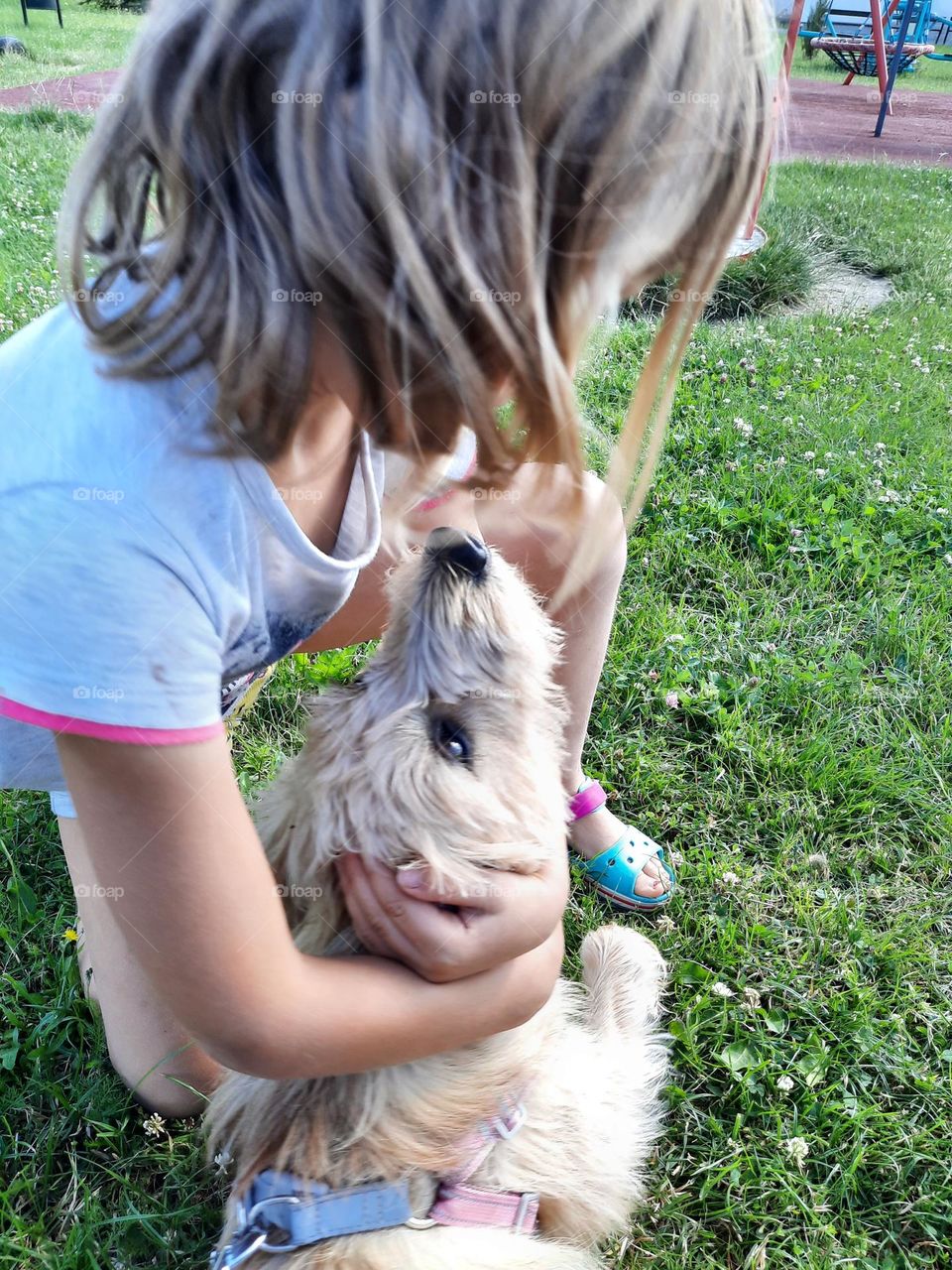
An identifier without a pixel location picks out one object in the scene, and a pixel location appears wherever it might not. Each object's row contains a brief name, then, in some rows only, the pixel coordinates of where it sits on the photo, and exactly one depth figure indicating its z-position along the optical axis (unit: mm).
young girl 346
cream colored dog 455
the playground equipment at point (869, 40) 3788
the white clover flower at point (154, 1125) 592
